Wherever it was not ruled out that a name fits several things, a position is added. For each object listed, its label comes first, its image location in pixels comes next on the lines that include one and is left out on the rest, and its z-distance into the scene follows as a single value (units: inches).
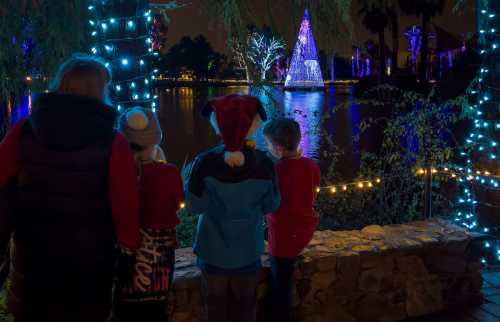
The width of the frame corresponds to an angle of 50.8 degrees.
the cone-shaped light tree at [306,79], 1606.8
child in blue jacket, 109.7
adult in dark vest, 86.4
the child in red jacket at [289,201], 124.0
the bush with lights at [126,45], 167.0
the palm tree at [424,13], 1540.4
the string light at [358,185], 205.9
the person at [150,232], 95.0
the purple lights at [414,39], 2375.1
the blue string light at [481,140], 246.1
